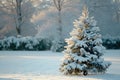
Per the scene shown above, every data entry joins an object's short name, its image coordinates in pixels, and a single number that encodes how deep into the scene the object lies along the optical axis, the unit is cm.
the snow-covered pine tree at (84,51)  1586
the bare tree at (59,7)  4434
